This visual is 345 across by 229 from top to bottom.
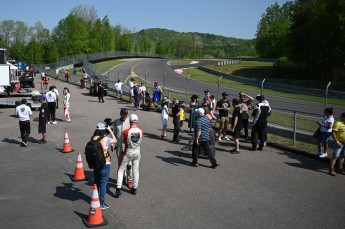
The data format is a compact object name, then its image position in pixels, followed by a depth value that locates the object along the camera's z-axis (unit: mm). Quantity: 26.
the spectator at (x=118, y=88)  25109
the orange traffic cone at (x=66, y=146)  11094
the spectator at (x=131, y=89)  21969
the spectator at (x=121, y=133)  7759
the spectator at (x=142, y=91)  21088
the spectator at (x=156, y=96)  19531
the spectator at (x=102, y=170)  6586
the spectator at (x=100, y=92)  23688
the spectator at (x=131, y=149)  7125
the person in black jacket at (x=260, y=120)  11031
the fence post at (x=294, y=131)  12078
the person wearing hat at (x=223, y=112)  12695
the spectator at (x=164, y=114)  12930
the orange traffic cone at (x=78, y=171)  8383
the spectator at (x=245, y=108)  11422
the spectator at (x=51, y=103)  15516
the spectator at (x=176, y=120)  12383
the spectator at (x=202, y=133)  9312
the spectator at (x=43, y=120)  12258
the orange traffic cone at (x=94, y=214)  6035
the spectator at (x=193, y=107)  12609
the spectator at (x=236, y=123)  10938
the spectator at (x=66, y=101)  16317
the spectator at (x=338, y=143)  8898
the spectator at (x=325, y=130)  9892
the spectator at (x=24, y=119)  11766
